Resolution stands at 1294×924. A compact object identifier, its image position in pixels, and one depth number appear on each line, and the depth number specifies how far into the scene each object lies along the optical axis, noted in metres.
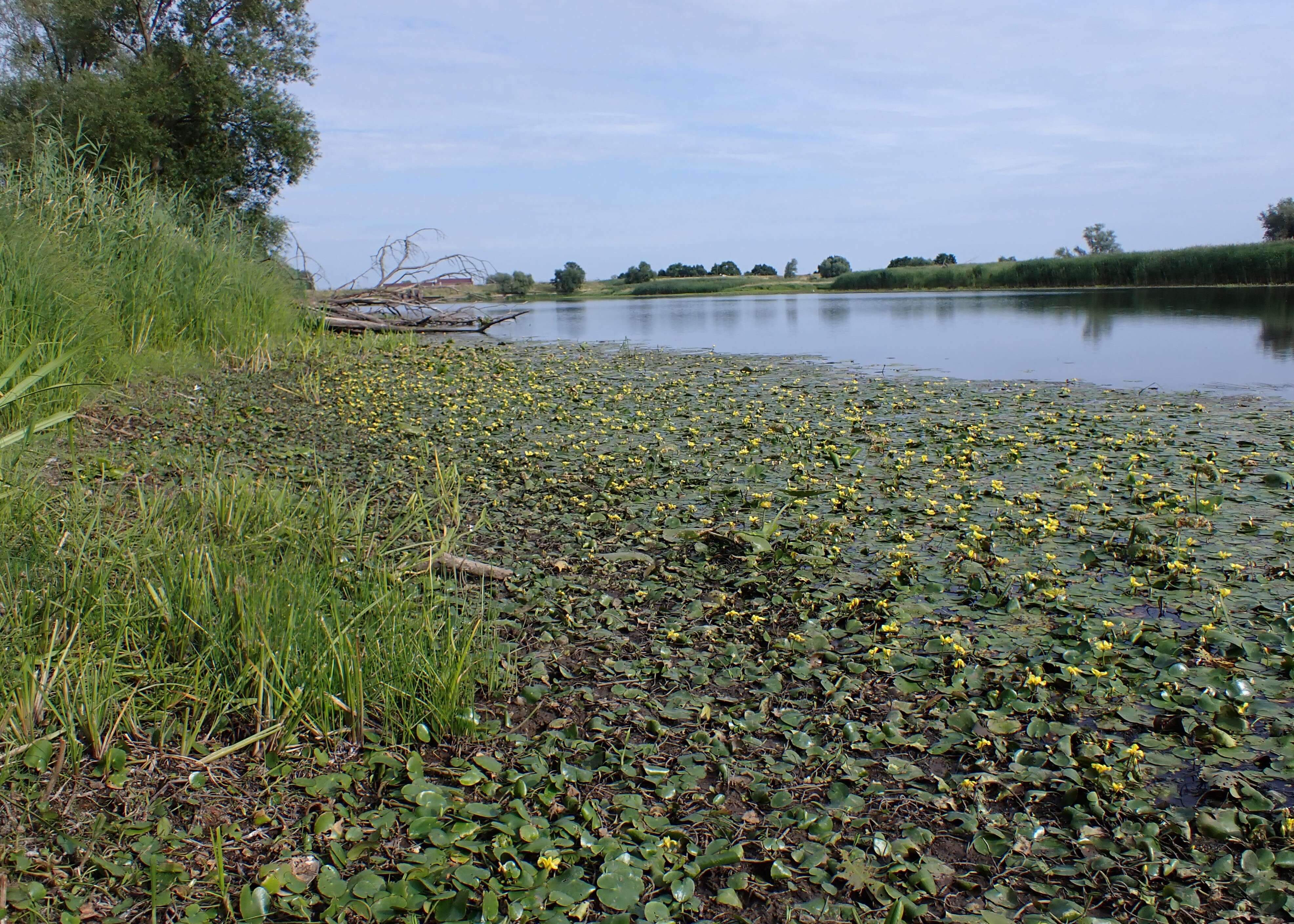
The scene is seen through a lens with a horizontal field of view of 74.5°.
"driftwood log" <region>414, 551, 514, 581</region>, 3.62
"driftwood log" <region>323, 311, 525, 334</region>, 14.68
